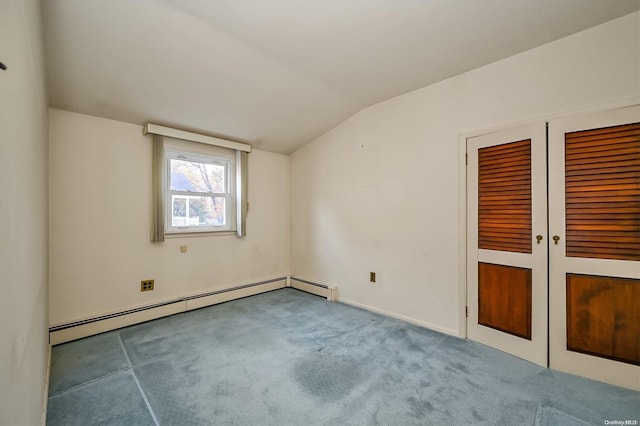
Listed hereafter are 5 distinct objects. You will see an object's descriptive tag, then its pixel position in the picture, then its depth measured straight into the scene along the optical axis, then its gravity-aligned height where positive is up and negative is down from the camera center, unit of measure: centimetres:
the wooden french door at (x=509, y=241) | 217 -25
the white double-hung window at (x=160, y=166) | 304 +55
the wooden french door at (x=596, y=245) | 183 -24
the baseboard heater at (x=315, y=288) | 376 -113
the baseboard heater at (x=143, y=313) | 250 -111
